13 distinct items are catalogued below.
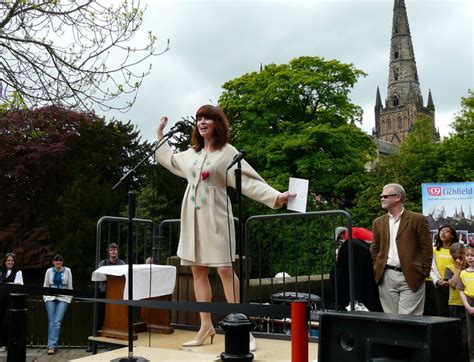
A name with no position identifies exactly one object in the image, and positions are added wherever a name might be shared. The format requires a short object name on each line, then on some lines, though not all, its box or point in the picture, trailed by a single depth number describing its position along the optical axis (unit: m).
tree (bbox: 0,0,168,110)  6.28
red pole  2.72
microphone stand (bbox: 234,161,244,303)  4.26
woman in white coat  4.71
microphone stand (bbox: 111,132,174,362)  4.05
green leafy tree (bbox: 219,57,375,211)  30.14
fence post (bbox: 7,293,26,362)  3.46
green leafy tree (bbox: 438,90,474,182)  31.61
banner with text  13.15
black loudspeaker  2.57
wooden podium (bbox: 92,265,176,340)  5.54
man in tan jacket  5.46
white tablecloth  5.51
